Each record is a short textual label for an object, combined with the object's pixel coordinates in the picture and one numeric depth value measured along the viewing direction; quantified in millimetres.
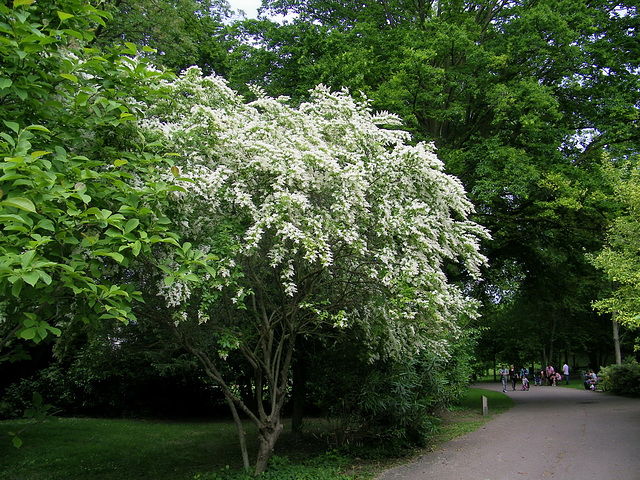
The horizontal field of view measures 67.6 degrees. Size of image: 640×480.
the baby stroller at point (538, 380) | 37575
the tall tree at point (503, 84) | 14211
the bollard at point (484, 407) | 16219
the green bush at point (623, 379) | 21489
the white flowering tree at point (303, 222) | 6148
